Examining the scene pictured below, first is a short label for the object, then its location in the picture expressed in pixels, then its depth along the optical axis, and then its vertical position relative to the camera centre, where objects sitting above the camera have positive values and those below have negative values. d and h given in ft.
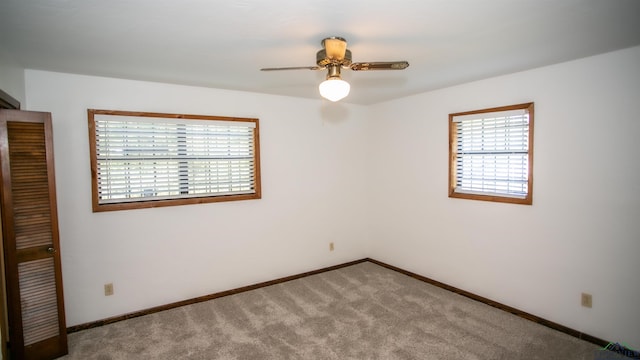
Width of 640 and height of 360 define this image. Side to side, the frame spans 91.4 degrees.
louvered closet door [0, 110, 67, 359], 7.64 -1.70
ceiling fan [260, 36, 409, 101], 6.48 +2.19
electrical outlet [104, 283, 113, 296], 10.14 -3.88
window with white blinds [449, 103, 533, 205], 10.12 +0.37
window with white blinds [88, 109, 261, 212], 10.05 +0.34
